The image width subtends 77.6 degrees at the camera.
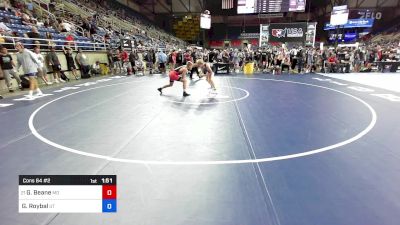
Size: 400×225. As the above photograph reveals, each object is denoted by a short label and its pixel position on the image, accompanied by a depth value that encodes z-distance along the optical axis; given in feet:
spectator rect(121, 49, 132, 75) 52.56
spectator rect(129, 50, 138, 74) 52.13
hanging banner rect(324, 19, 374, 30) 119.85
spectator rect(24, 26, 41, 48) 37.66
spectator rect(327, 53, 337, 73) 55.06
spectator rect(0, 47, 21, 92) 29.55
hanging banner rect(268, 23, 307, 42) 62.59
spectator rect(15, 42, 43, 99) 27.91
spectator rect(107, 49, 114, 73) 55.62
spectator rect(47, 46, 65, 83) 37.88
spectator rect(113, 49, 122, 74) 55.16
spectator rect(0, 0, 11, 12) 43.04
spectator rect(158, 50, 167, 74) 54.88
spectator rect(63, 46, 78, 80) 42.42
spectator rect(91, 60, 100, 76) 50.40
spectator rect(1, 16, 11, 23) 39.60
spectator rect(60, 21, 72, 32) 50.72
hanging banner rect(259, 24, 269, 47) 65.46
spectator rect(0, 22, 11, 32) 35.51
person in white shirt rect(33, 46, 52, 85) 33.01
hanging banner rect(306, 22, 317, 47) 62.77
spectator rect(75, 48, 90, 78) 45.42
